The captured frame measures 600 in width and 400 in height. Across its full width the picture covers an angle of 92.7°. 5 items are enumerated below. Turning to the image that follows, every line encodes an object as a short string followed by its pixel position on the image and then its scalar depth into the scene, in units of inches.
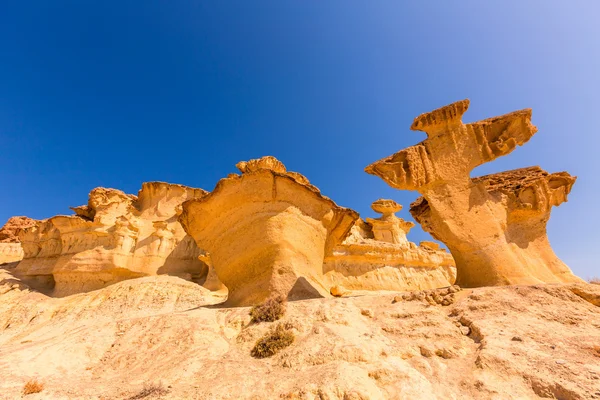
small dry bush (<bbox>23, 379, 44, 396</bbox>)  136.1
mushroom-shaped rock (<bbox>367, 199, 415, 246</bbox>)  1011.3
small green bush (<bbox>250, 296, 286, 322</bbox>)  196.4
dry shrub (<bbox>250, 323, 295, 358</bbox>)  156.3
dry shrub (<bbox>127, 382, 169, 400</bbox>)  123.0
